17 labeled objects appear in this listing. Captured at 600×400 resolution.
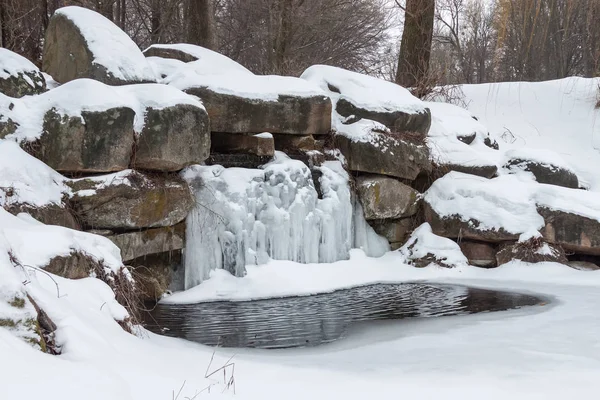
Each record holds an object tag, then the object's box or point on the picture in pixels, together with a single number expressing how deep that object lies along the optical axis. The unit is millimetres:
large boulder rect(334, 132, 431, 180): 7168
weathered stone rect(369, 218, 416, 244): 7430
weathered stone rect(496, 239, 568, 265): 6848
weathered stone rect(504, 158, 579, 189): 7742
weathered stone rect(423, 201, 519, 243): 7000
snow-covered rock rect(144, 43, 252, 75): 7359
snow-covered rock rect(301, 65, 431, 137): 7496
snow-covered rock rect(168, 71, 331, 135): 6461
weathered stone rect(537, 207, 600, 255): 6773
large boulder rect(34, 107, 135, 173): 5133
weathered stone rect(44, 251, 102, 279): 3455
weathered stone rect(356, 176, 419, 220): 7184
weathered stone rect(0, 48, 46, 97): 5559
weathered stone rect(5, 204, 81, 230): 4707
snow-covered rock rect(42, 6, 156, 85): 6113
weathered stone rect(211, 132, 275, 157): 6730
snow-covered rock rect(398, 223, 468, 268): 7027
